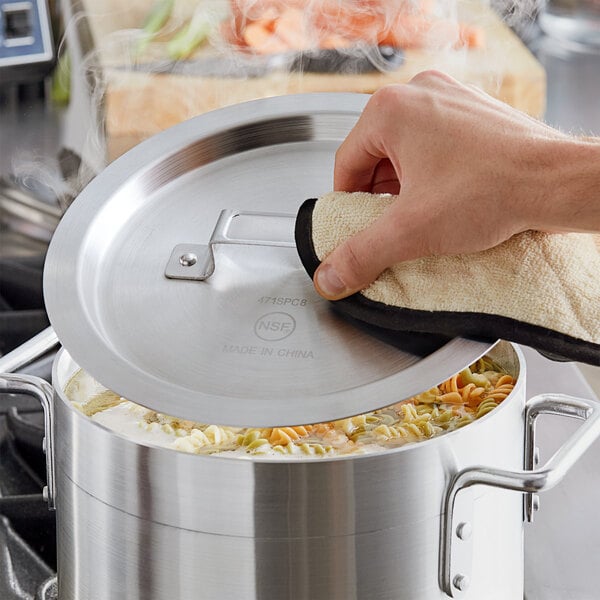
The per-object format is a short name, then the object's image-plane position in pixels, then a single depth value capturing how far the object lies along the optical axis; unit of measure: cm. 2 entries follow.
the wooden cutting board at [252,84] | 139
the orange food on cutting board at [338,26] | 143
